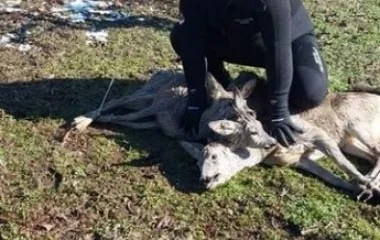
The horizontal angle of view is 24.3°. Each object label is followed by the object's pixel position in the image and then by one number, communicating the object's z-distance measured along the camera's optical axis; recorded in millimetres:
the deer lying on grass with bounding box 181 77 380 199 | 5082
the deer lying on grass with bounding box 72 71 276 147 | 5234
